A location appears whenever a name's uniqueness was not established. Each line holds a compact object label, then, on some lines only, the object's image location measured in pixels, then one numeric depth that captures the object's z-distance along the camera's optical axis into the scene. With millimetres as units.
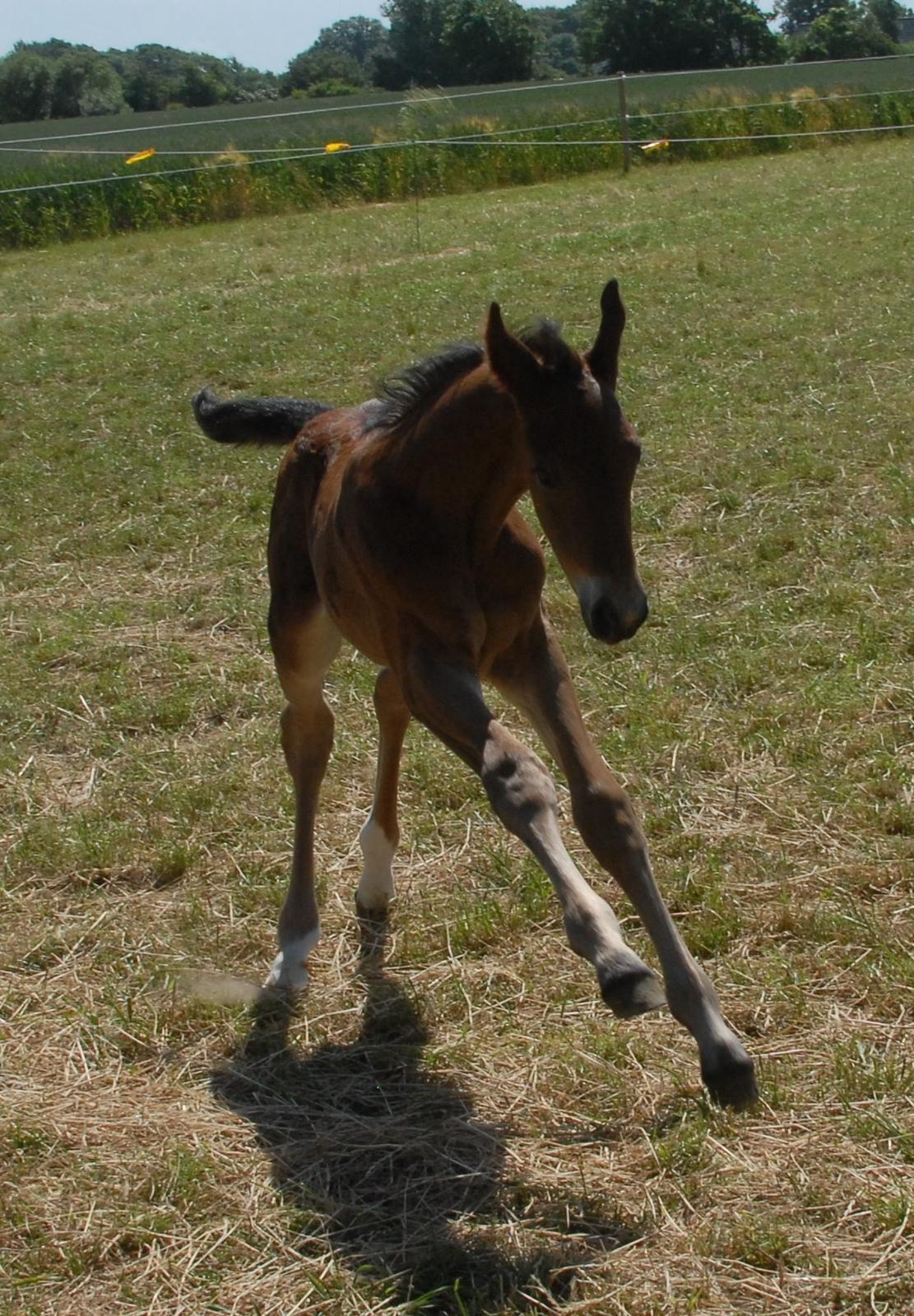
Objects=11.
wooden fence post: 22344
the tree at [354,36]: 114875
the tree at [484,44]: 64062
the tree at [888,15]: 77125
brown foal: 3271
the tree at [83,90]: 62531
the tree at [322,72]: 78812
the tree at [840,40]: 61250
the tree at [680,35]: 55969
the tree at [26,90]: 61844
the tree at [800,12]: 87688
